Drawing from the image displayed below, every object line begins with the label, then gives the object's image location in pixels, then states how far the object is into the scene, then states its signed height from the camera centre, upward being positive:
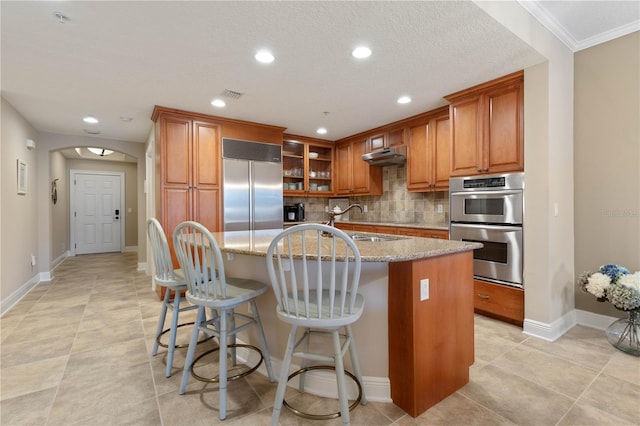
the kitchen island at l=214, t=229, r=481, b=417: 1.57 -0.62
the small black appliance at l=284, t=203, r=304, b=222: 5.11 -0.04
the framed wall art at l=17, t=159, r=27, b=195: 3.85 +0.49
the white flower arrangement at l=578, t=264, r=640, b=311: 2.20 -0.60
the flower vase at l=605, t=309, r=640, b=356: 2.27 -0.99
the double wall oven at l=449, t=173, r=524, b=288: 2.73 -0.12
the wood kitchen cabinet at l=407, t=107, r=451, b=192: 3.71 +0.71
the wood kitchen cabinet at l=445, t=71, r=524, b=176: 2.76 +0.80
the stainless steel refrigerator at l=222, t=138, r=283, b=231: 4.15 +0.38
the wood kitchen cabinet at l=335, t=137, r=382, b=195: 4.94 +0.65
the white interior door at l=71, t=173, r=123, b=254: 7.30 +0.01
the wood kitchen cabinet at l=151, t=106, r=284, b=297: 3.72 +0.59
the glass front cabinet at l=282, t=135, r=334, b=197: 5.20 +0.80
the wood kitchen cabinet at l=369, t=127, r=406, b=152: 4.34 +1.06
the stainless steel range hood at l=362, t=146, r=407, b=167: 4.23 +0.76
